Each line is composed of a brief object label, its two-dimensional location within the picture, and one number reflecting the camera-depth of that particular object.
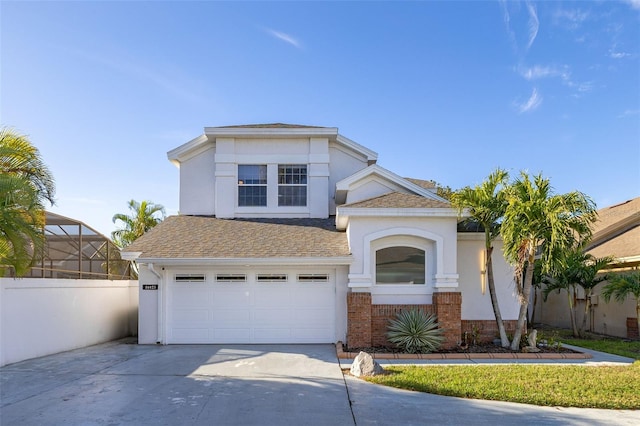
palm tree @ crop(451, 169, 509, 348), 11.54
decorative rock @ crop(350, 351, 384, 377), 8.81
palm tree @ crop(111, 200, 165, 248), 24.89
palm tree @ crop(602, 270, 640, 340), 13.17
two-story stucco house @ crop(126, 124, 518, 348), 12.19
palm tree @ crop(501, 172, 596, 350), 10.70
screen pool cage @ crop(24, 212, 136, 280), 13.07
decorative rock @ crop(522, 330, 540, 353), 11.41
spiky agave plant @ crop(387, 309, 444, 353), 11.27
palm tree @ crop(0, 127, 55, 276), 8.95
